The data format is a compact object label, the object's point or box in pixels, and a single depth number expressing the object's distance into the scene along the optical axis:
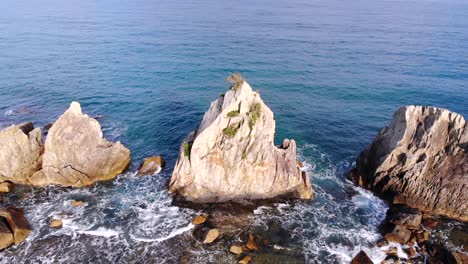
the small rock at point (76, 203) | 40.75
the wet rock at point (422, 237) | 36.15
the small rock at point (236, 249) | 34.09
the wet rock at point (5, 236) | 34.25
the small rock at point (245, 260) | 32.80
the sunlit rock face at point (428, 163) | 40.50
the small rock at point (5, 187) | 42.53
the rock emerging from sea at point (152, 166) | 47.78
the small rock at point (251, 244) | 34.82
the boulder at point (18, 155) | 43.88
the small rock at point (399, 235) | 36.06
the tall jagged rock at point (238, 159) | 40.97
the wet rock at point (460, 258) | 33.05
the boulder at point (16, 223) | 35.44
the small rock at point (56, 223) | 37.41
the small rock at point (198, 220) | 38.22
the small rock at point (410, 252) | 34.30
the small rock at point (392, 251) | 34.45
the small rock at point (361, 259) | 33.38
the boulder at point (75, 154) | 44.31
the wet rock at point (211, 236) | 35.59
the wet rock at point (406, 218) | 37.53
